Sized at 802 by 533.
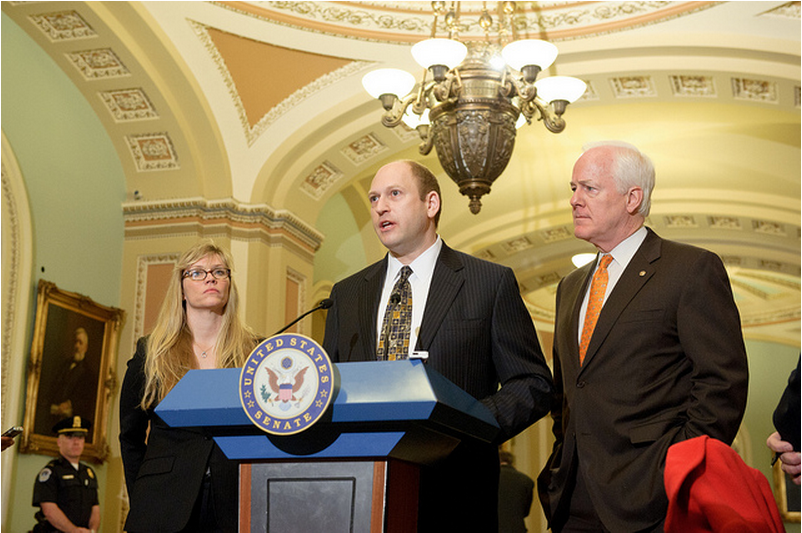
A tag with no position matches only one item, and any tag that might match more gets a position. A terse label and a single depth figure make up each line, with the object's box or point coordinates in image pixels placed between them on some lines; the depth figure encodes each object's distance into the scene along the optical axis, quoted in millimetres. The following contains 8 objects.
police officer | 6191
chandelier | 5734
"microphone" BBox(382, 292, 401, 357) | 2469
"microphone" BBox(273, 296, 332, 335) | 2364
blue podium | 1822
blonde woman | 2762
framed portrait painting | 7023
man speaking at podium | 2381
